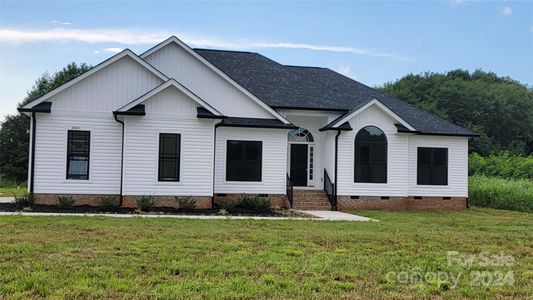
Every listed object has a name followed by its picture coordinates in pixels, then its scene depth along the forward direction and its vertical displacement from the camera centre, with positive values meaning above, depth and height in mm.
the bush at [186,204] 18469 -1329
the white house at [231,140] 18844 +1120
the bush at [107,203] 17766 -1320
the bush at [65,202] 17789 -1324
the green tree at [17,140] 44978 +1929
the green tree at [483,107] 60094 +7791
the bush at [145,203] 17906 -1326
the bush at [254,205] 18797 -1317
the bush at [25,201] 17703 -1329
